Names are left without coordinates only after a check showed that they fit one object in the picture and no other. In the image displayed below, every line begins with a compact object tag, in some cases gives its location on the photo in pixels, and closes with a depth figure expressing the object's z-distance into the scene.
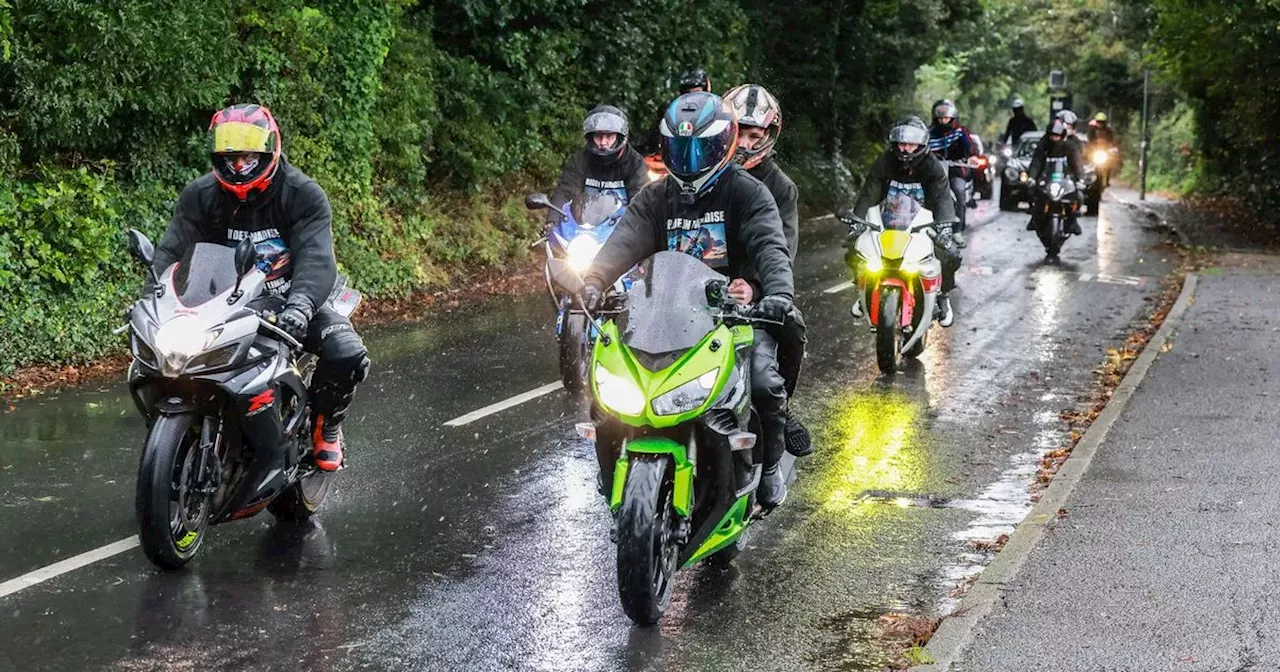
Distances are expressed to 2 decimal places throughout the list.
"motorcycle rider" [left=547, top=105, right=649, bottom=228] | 12.12
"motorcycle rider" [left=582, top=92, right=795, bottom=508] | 7.02
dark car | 31.97
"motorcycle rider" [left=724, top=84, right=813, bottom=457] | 9.41
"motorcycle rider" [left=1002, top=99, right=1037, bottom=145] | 34.38
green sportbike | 6.21
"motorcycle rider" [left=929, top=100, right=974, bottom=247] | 21.19
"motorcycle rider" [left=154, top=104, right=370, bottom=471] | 7.41
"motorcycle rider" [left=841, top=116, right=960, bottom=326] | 13.66
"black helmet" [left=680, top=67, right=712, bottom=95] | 14.89
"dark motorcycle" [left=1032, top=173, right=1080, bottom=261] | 22.34
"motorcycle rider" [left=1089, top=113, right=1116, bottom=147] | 37.69
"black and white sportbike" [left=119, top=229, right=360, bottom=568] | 6.69
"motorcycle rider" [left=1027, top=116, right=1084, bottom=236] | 23.03
